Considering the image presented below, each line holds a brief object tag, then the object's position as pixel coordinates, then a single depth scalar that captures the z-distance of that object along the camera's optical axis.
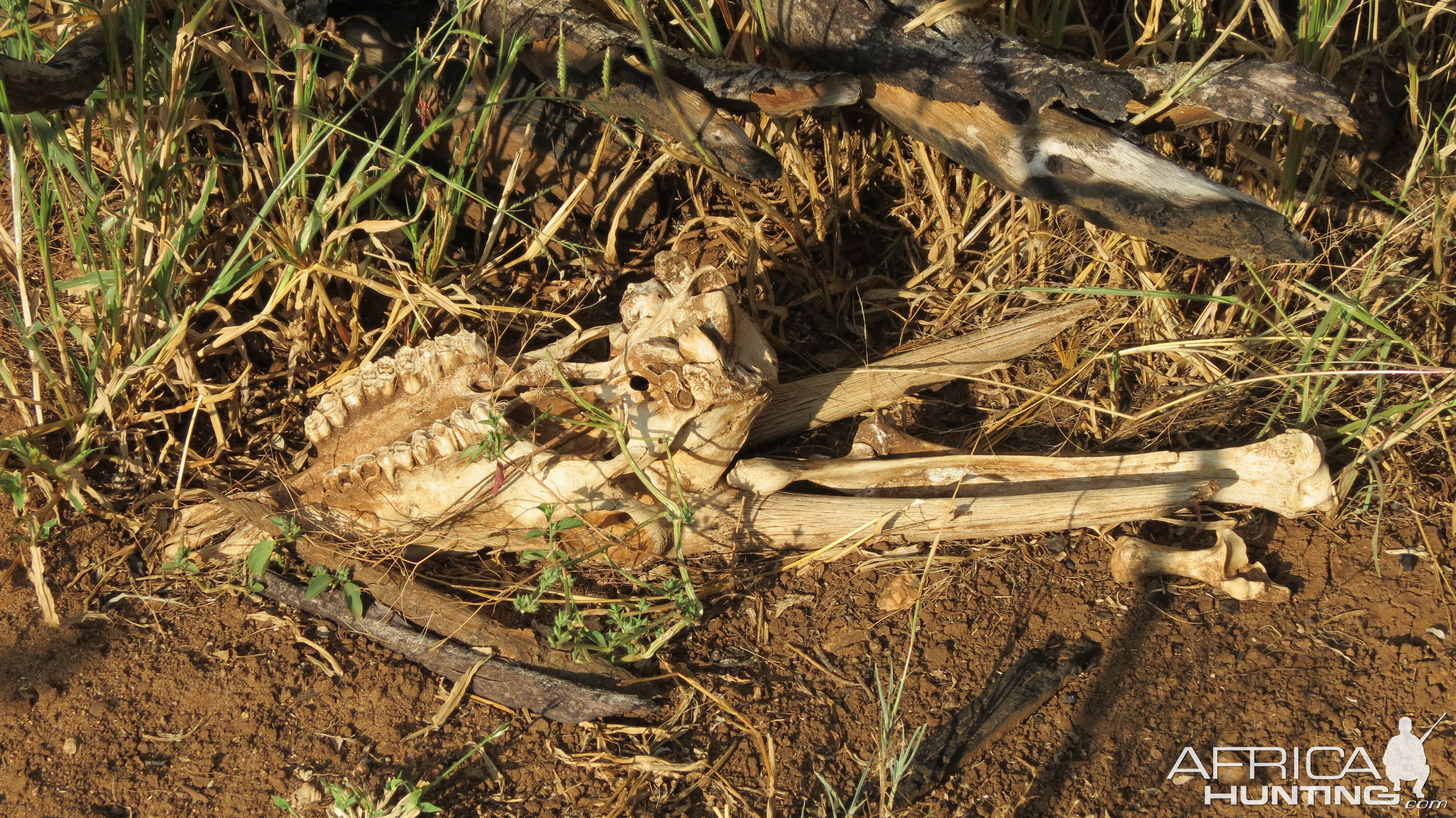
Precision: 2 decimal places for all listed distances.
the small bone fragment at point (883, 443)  2.49
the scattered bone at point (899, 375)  2.59
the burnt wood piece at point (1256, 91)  2.00
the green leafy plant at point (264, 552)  2.21
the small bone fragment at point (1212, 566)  2.31
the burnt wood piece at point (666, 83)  2.15
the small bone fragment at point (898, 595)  2.34
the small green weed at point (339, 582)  2.25
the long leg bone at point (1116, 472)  2.38
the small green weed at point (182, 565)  2.34
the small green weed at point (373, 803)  1.88
